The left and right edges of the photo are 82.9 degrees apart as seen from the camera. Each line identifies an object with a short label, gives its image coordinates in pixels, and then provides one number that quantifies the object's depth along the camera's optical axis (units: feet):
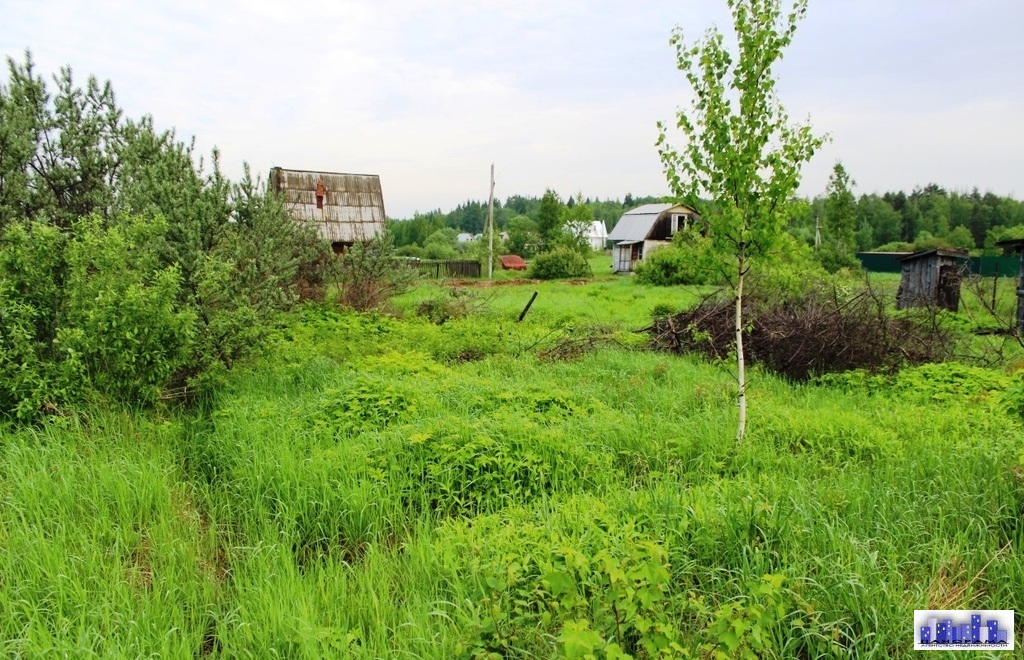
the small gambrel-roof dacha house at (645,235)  136.56
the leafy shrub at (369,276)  47.26
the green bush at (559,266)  121.90
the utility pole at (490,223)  118.42
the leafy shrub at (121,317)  19.44
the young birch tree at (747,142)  17.07
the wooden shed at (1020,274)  45.24
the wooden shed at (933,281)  56.65
